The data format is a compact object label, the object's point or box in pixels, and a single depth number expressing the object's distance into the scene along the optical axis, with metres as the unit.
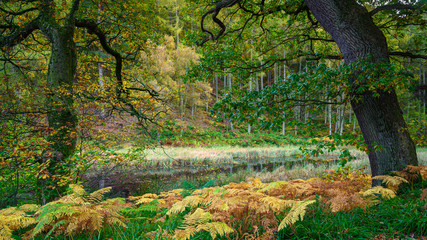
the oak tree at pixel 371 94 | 3.00
